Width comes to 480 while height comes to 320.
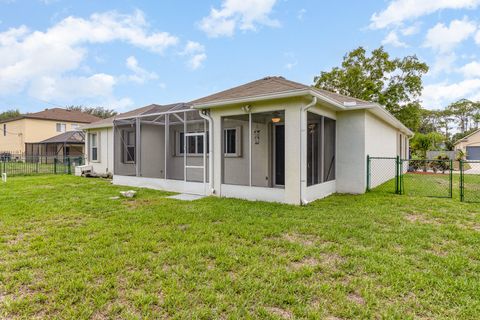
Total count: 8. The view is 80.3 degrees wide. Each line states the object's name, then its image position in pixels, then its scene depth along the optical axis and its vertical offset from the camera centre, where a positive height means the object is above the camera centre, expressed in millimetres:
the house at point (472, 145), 30047 +1215
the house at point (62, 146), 24811 +1271
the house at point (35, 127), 29703 +3537
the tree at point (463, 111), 44250 +7254
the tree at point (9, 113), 44609 +7316
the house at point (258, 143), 6789 +473
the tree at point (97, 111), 52172 +9180
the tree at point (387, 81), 23078 +6259
